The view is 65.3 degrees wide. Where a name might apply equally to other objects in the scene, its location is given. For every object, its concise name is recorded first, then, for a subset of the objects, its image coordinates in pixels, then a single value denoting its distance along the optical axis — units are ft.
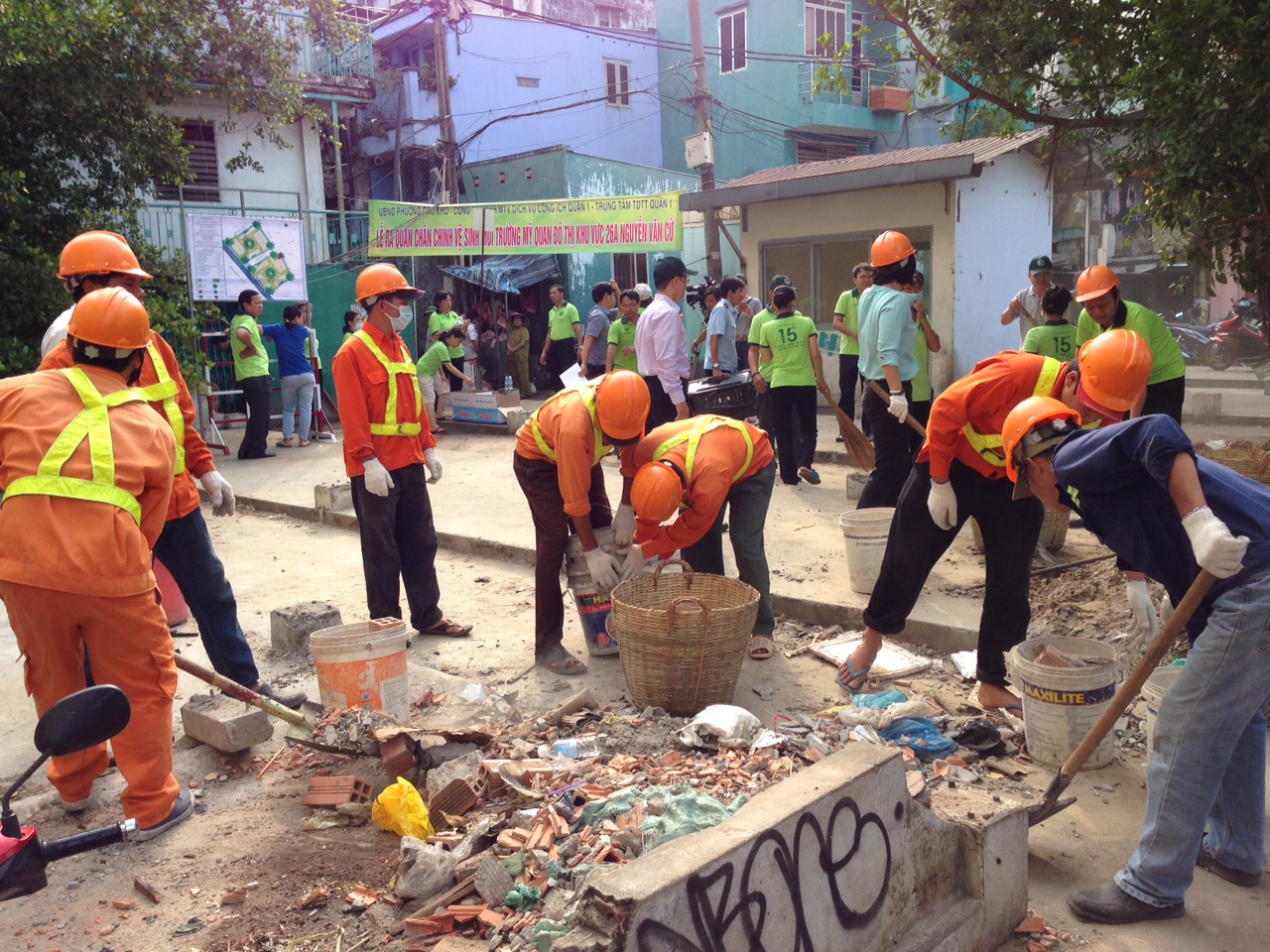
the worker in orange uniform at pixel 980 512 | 13.09
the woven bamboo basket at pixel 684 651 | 13.62
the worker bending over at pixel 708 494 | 14.23
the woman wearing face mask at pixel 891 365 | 20.80
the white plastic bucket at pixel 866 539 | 18.63
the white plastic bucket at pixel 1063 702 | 12.23
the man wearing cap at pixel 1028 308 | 28.35
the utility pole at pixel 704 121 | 48.88
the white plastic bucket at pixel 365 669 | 13.70
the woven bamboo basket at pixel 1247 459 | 20.56
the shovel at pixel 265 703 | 12.36
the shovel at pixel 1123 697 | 8.89
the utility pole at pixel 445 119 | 66.18
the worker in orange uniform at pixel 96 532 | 10.53
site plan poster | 43.27
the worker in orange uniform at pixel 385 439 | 17.22
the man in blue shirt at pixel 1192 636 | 8.71
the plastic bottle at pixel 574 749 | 12.01
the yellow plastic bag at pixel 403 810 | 11.31
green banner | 47.65
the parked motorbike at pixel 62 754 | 5.93
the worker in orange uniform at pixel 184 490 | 14.12
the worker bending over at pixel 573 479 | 15.16
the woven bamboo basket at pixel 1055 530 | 19.95
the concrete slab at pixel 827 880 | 7.16
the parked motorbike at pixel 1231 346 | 47.57
